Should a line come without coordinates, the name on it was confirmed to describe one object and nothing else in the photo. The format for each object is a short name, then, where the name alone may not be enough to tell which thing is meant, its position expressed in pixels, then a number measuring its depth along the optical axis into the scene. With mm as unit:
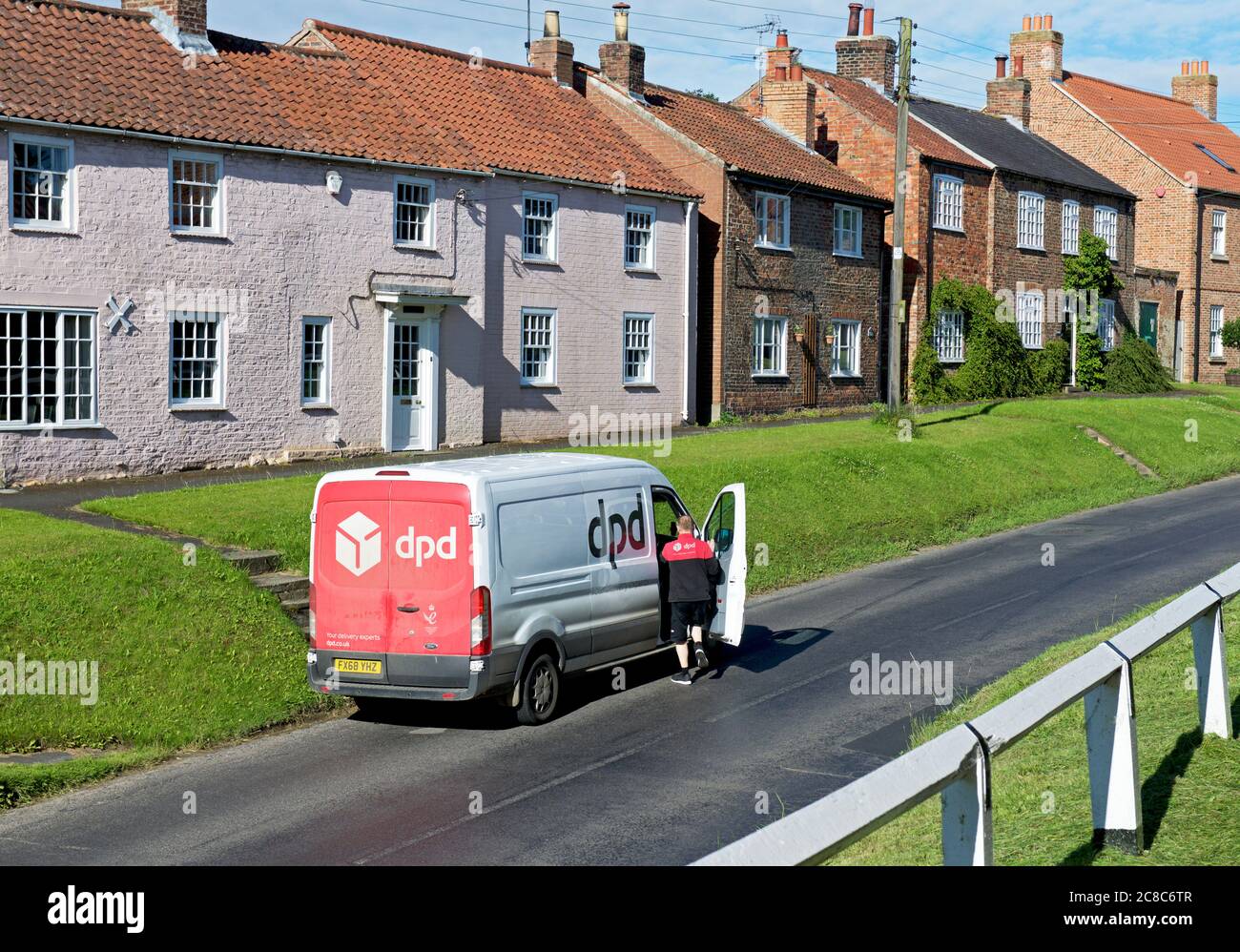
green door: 55719
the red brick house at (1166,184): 56500
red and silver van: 12812
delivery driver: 14898
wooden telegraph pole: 31297
